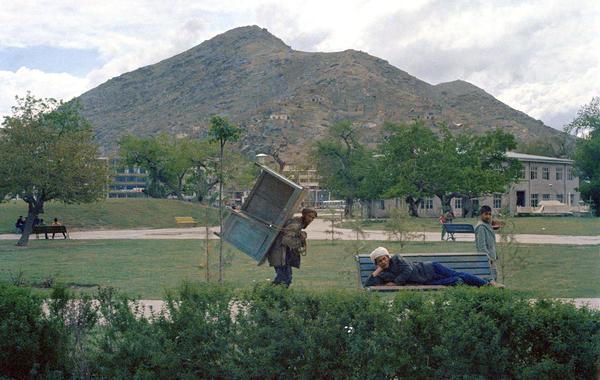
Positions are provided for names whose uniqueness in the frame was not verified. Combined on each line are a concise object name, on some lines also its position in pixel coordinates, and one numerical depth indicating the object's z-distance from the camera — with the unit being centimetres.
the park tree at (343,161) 6594
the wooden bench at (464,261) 1098
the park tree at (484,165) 5722
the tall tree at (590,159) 6725
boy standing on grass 1135
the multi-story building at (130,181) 15538
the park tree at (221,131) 1209
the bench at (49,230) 3478
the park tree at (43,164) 2880
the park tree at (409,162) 5656
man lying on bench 977
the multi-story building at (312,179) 6885
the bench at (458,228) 2767
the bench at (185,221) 4934
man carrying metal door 1125
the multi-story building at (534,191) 7156
